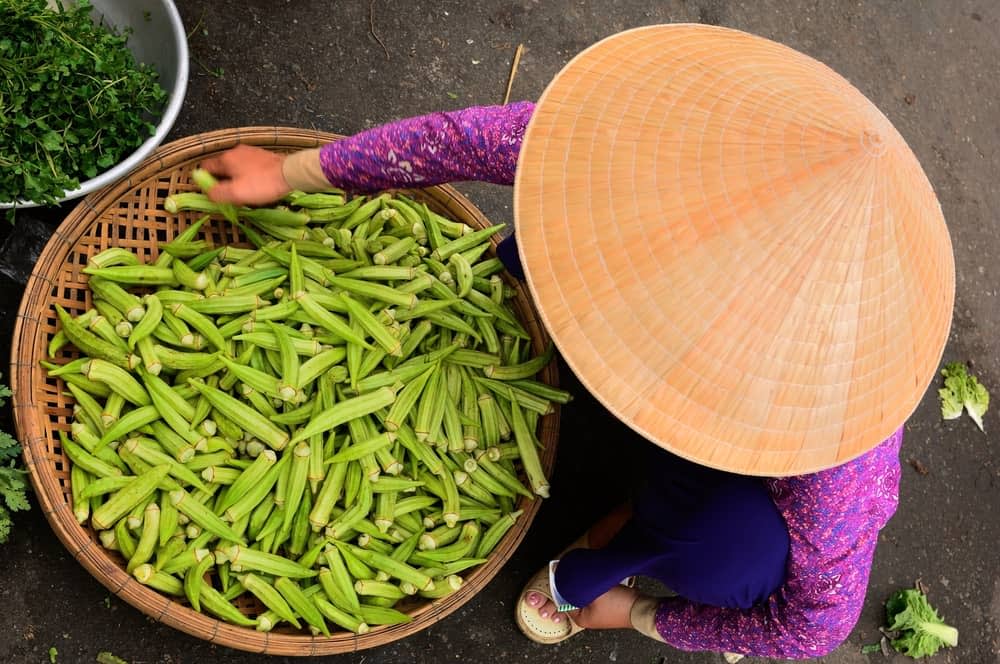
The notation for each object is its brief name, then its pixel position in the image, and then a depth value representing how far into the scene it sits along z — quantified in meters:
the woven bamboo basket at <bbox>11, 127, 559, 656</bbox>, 2.15
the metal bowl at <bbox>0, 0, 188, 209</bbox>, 2.27
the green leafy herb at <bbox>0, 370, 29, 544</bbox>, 2.18
